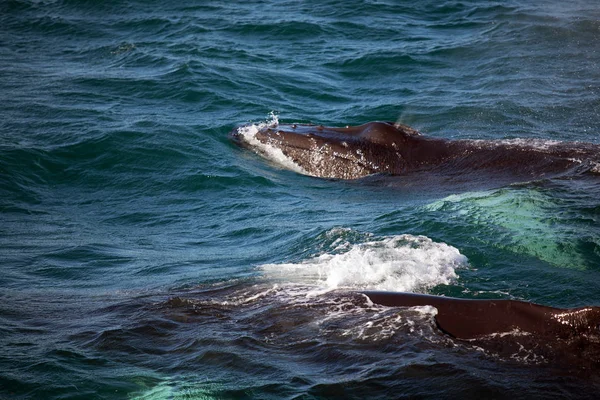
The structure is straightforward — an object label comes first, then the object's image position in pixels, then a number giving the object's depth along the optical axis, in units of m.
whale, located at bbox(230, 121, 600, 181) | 29.80
